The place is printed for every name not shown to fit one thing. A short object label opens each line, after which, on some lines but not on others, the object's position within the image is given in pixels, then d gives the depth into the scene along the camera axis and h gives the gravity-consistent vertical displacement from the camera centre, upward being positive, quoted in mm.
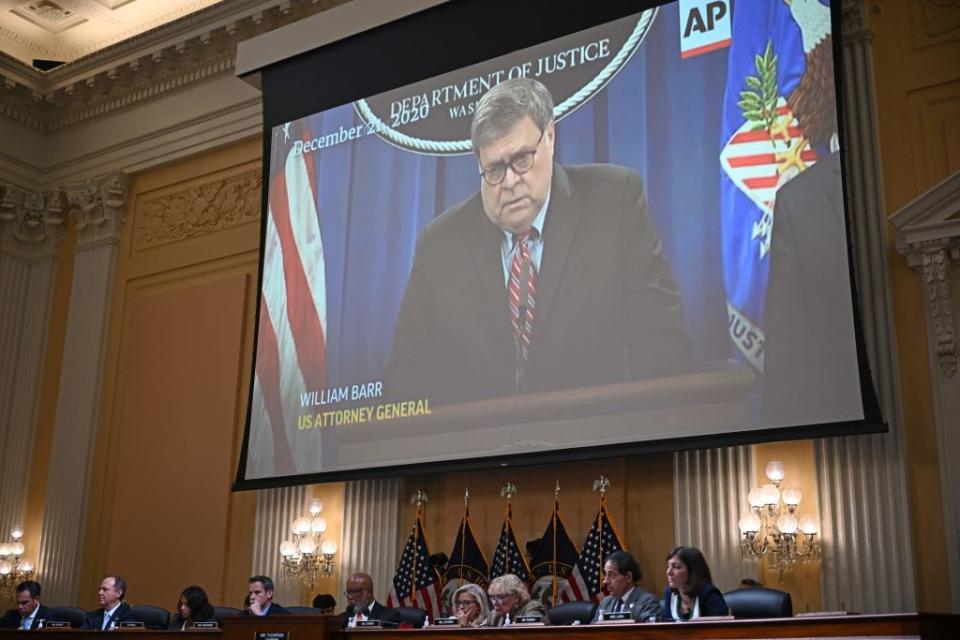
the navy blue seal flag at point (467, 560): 8406 +485
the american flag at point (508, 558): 8172 +491
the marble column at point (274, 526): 9531 +786
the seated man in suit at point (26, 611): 8547 +78
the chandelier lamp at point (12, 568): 11016 +480
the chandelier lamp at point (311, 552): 9188 +559
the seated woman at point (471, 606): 6617 +132
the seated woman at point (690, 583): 5562 +237
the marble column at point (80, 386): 10938 +2195
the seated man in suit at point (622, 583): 6438 +268
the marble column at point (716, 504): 7383 +803
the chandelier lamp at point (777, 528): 7102 +629
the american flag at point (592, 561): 7777 +458
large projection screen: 7168 +2579
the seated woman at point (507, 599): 6742 +177
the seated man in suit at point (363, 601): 7609 +174
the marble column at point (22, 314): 11648 +3023
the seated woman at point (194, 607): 7711 +118
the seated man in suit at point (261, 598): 7439 +172
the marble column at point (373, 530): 8914 +723
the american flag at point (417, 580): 8422 +344
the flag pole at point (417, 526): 8547 +739
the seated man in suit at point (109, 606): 8078 +114
